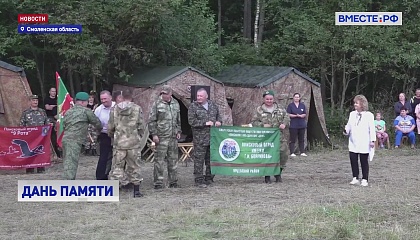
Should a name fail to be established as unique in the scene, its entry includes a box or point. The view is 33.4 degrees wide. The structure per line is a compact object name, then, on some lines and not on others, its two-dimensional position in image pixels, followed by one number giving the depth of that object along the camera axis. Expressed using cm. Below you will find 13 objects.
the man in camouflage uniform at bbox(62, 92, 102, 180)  1091
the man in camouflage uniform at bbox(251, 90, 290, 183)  1226
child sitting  1852
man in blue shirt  1853
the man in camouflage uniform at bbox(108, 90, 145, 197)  1058
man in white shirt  1127
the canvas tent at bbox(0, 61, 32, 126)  1480
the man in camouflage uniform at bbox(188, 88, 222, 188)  1163
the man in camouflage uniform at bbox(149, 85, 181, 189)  1129
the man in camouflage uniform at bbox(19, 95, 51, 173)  1391
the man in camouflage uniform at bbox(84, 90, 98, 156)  1656
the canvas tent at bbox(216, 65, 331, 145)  1784
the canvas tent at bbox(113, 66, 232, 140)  1628
